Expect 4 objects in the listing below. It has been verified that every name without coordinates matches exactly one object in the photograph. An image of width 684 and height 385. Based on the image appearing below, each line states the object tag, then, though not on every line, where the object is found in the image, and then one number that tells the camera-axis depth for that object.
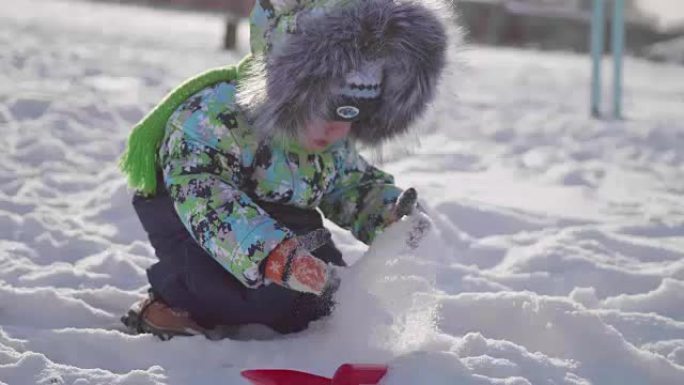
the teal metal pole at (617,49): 6.14
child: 2.01
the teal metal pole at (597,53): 6.33
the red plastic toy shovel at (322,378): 1.88
